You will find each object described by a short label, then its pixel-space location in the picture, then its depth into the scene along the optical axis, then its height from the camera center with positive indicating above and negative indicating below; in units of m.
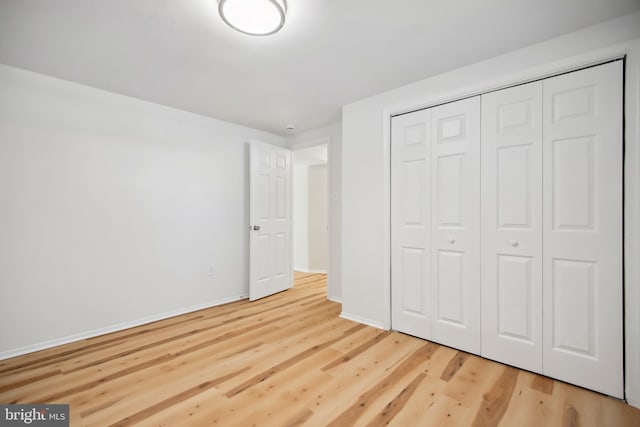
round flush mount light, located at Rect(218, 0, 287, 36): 1.62 +1.17
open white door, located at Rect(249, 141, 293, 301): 3.90 -0.11
